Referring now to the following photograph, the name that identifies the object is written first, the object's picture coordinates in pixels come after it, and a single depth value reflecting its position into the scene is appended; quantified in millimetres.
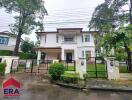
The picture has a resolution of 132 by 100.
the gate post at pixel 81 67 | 5897
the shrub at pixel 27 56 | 16312
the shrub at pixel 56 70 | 5548
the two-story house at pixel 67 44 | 13966
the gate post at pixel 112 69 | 5731
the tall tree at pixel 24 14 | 12346
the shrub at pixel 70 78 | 5060
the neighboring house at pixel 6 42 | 17552
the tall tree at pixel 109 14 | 9464
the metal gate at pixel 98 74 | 6131
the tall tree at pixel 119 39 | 6438
